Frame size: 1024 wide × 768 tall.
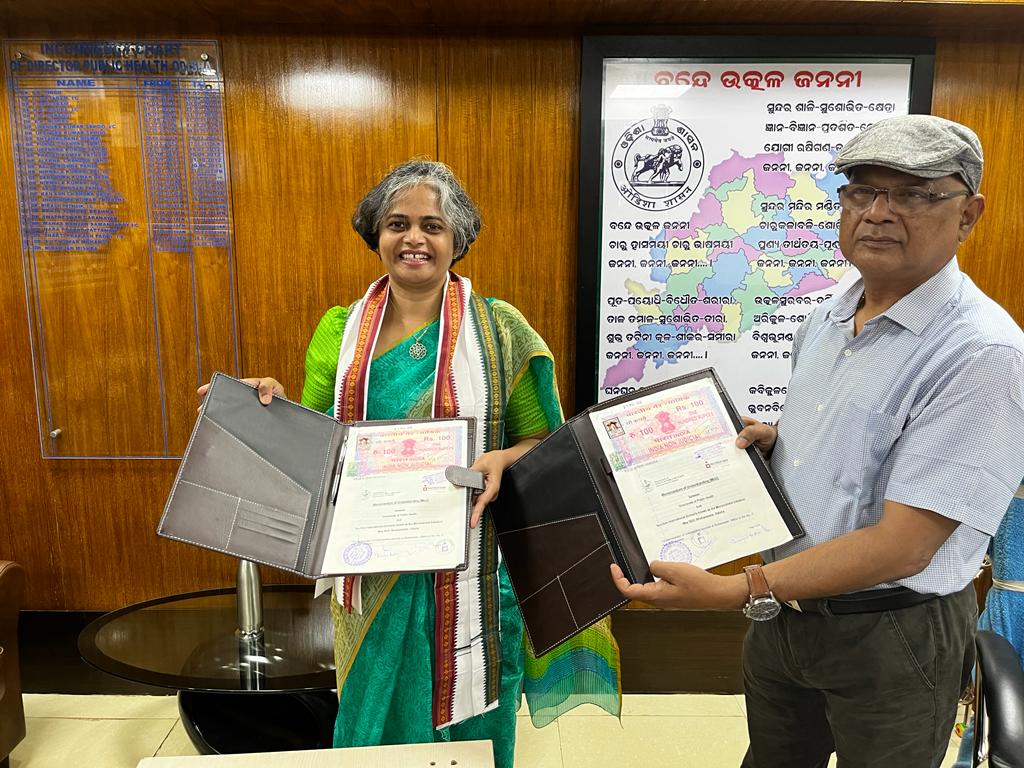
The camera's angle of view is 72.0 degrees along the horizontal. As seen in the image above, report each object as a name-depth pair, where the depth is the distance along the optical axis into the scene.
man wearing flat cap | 1.03
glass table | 1.96
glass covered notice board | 2.40
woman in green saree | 1.55
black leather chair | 1.15
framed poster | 2.36
